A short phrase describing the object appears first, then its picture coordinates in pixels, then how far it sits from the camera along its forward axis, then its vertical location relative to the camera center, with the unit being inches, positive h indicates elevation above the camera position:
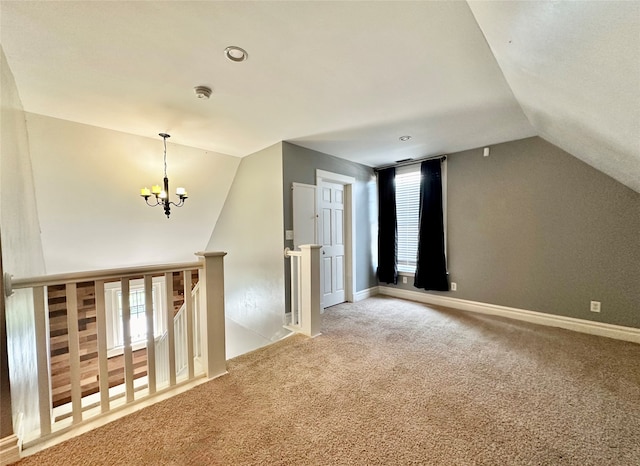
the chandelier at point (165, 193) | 115.4 +18.1
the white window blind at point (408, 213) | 164.1 +7.9
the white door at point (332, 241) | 151.6 -8.9
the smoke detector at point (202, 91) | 80.9 +46.2
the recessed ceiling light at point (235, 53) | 64.7 +47.1
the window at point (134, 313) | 175.3 -61.7
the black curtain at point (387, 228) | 172.7 -1.8
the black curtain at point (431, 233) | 150.7 -5.3
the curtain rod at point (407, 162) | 152.0 +42.0
